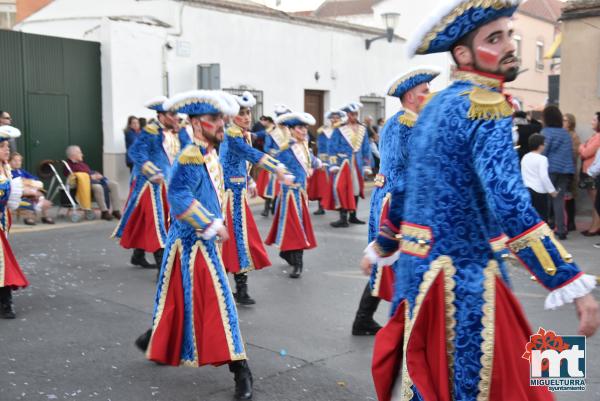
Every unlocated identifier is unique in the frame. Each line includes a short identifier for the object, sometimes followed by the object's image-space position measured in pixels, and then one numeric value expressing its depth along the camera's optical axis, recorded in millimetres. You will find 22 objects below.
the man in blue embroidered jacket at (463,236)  2430
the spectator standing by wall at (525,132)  10414
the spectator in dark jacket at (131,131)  13547
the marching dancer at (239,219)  6320
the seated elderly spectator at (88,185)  11805
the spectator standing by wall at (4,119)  10188
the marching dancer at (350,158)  11867
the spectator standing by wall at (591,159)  9914
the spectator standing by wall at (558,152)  10016
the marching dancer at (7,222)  5730
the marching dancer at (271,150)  12289
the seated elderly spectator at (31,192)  6168
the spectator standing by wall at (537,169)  8969
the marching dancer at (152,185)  7285
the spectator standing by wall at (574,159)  10562
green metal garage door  13078
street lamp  19436
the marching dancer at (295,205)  7680
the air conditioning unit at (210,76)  14844
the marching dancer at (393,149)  4535
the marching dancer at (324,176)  12141
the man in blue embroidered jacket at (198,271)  4051
